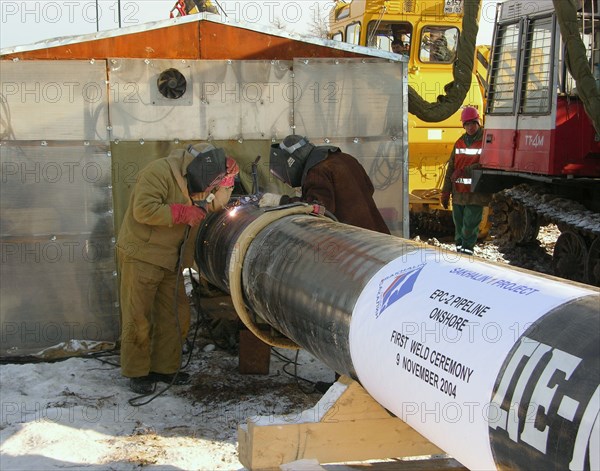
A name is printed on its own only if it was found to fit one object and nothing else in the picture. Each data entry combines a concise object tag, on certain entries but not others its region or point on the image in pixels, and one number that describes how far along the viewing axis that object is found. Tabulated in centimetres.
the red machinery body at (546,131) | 888
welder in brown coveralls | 597
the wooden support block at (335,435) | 390
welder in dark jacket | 603
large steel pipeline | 255
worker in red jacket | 1117
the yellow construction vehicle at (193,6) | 1066
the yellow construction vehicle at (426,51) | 1400
